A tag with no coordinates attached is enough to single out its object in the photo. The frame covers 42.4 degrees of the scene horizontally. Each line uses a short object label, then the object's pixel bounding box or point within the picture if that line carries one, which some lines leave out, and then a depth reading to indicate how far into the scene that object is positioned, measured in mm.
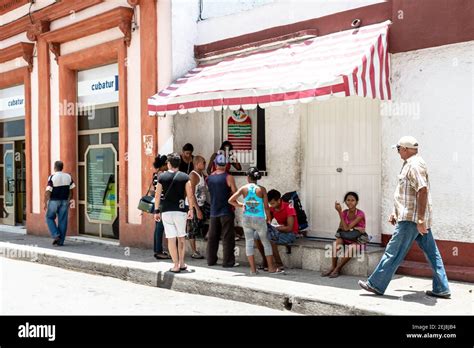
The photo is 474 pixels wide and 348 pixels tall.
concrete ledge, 8141
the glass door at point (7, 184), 16328
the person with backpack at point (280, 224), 8859
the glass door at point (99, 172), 12812
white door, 8938
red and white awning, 7730
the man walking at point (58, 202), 12180
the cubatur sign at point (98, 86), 12609
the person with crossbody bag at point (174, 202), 8680
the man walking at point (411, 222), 6617
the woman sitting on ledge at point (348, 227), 8172
